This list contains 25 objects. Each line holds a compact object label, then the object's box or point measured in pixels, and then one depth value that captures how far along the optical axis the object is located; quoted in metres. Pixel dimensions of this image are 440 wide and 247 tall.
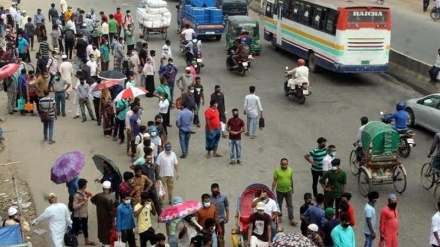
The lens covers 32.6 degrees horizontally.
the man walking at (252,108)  18.16
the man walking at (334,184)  13.38
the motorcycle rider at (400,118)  17.28
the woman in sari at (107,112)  18.73
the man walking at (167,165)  14.22
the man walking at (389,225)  11.65
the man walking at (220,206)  11.99
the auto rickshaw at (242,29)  27.97
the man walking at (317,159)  14.39
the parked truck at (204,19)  30.61
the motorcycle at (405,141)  17.45
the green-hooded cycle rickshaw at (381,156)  15.03
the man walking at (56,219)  11.72
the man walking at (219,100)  18.13
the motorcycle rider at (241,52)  25.11
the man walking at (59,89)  19.78
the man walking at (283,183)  13.34
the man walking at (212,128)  16.84
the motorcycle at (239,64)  25.33
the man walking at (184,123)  16.80
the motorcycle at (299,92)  21.95
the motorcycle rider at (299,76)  21.80
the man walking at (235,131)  16.50
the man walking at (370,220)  11.77
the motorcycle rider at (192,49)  25.48
